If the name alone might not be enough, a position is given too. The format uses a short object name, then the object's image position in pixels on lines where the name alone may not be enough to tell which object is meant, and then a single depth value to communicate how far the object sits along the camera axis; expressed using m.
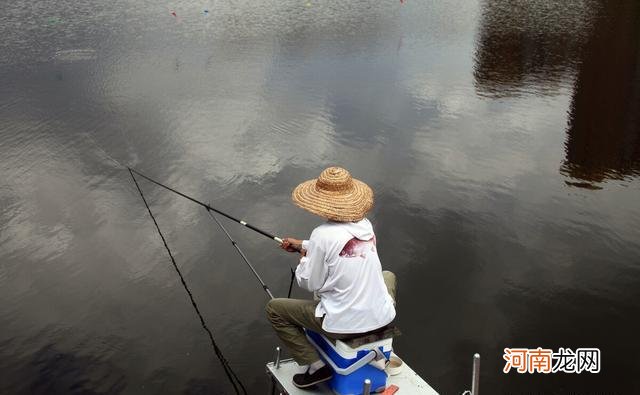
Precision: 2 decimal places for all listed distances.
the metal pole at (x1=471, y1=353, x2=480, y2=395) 3.67
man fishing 3.70
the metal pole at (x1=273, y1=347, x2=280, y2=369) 4.40
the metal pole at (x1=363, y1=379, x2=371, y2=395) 3.49
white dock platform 4.04
